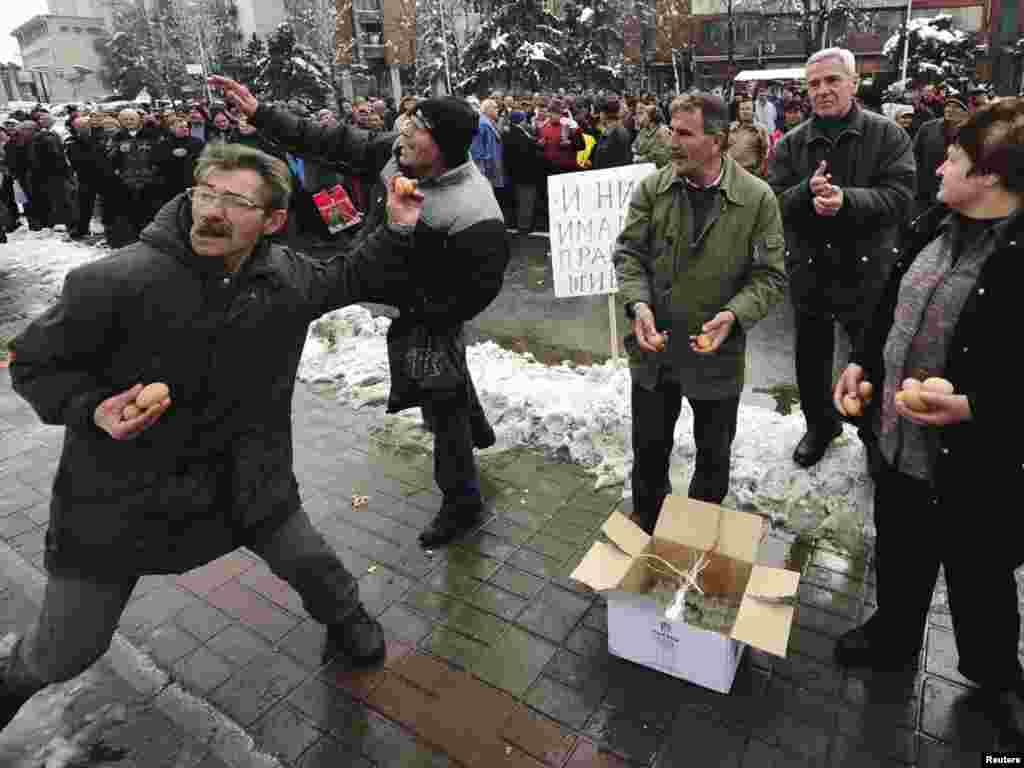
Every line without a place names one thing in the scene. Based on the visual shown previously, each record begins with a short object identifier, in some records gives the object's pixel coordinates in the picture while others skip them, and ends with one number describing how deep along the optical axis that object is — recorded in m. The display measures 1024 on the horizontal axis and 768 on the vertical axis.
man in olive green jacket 3.12
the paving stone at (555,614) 3.27
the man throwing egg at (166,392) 2.16
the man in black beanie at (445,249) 3.31
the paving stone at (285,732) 2.71
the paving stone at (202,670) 3.04
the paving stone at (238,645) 3.18
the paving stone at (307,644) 3.14
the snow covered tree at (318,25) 44.69
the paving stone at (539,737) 2.64
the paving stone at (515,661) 2.98
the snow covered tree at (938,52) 27.77
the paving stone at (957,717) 2.61
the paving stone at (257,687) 2.90
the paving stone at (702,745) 2.58
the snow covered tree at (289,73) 35.56
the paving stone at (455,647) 3.12
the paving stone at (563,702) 2.79
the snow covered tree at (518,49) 32.00
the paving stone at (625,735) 2.62
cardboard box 2.65
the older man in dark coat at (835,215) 3.88
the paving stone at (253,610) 3.34
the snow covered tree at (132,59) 57.44
